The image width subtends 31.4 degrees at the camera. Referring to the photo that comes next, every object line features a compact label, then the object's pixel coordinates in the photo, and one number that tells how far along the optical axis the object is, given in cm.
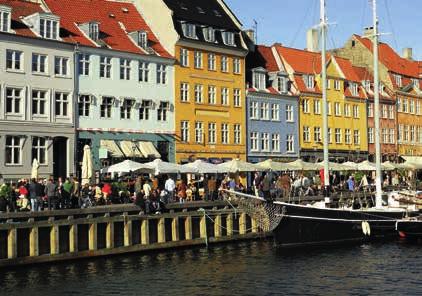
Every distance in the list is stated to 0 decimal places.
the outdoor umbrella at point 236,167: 4275
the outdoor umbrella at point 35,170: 3543
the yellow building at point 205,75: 5528
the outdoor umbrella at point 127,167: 3803
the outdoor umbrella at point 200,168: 4038
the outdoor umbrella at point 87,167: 3775
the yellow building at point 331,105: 6700
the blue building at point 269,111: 6162
